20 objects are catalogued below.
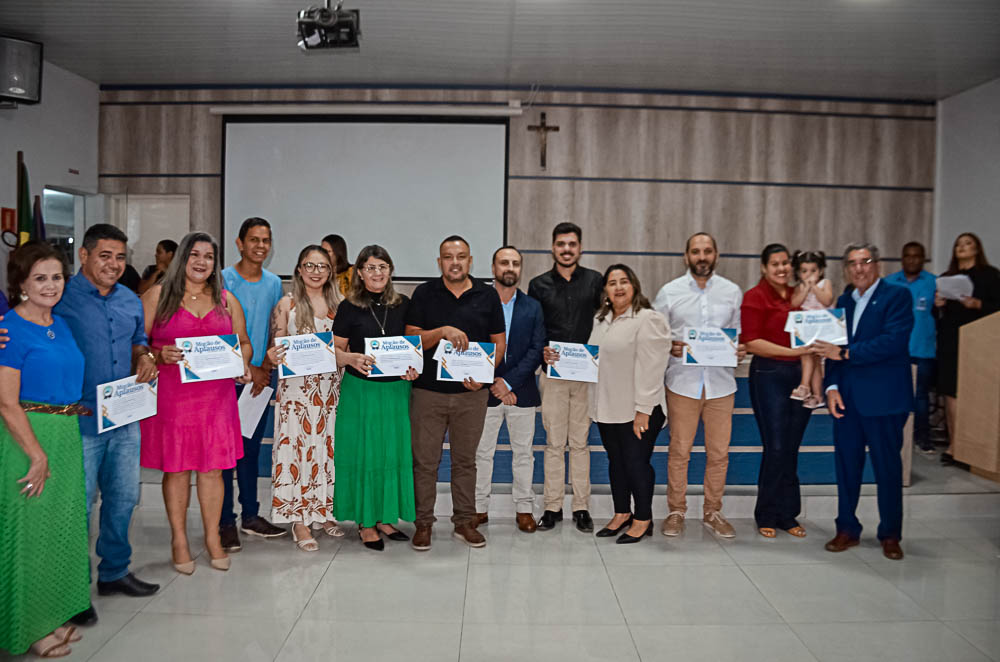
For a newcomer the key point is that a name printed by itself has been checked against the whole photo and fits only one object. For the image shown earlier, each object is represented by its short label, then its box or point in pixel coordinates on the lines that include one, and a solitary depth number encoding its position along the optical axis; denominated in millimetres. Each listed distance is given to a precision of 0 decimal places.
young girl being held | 3455
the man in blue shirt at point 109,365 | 2566
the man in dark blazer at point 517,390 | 3453
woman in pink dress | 2852
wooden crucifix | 7090
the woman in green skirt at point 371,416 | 3217
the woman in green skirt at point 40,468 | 2137
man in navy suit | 3299
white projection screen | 7188
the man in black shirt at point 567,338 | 3555
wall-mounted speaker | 5438
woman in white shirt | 3365
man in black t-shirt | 3320
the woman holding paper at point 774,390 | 3475
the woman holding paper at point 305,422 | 3246
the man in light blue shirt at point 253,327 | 3340
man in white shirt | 3523
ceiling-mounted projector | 4340
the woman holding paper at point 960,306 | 4695
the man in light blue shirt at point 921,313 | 5129
